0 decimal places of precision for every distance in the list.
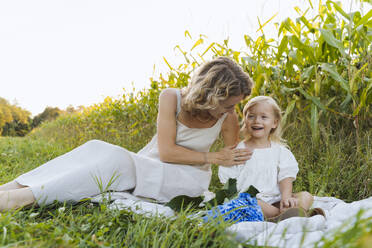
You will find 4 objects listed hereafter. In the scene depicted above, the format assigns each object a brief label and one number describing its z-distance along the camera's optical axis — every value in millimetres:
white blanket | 1103
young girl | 1967
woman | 1809
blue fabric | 1321
